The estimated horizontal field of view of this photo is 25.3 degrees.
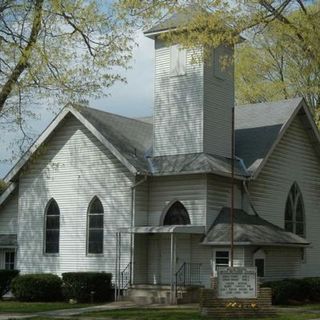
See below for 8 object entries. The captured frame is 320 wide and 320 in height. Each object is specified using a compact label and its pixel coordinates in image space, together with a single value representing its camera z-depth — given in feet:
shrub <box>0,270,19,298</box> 101.86
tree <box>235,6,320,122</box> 138.31
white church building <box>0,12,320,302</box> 94.99
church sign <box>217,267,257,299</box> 70.33
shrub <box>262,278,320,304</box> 86.33
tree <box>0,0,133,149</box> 72.38
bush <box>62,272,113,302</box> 92.94
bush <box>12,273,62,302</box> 95.50
